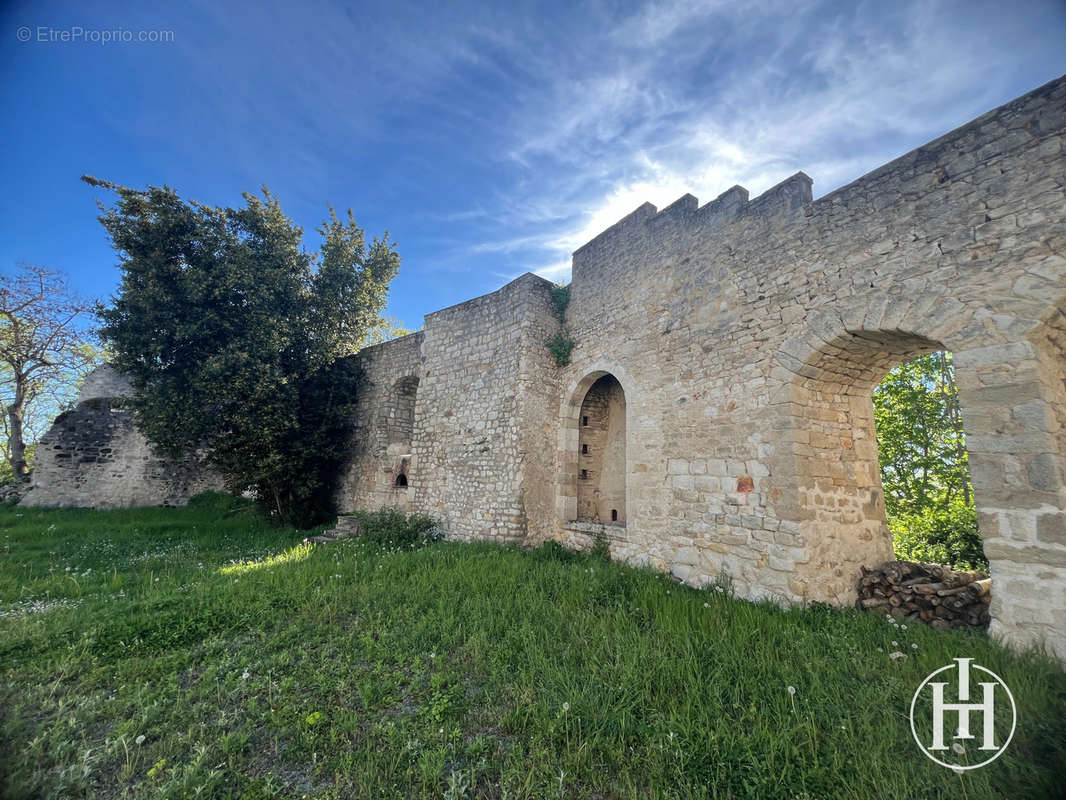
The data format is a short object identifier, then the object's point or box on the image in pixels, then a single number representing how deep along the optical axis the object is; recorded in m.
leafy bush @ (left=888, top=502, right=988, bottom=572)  6.29
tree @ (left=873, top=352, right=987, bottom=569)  9.04
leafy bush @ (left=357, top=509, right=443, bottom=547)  7.96
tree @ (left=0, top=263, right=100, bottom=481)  11.68
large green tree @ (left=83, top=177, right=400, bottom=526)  8.81
